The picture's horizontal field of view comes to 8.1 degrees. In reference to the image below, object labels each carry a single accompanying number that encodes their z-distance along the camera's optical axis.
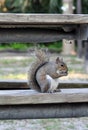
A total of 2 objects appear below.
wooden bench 3.75
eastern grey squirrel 4.03
